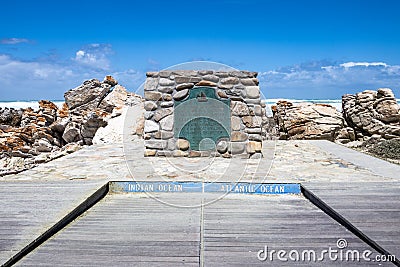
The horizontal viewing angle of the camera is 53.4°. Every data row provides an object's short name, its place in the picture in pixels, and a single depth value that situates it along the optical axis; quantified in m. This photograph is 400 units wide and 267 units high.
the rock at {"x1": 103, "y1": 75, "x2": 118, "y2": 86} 17.45
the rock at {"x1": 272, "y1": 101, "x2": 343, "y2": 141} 12.72
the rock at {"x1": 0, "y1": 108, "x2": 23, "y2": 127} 15.69
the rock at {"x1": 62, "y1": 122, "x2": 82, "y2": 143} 14.10
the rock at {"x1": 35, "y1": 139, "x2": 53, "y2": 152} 13.48
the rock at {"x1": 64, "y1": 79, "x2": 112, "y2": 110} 16.41
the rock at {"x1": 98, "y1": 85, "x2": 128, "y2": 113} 15.53
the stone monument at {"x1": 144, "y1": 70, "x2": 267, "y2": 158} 7.60
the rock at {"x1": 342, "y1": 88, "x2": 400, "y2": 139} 12.53
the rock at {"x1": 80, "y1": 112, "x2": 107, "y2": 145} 13.52
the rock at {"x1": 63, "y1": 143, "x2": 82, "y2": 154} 11.51
